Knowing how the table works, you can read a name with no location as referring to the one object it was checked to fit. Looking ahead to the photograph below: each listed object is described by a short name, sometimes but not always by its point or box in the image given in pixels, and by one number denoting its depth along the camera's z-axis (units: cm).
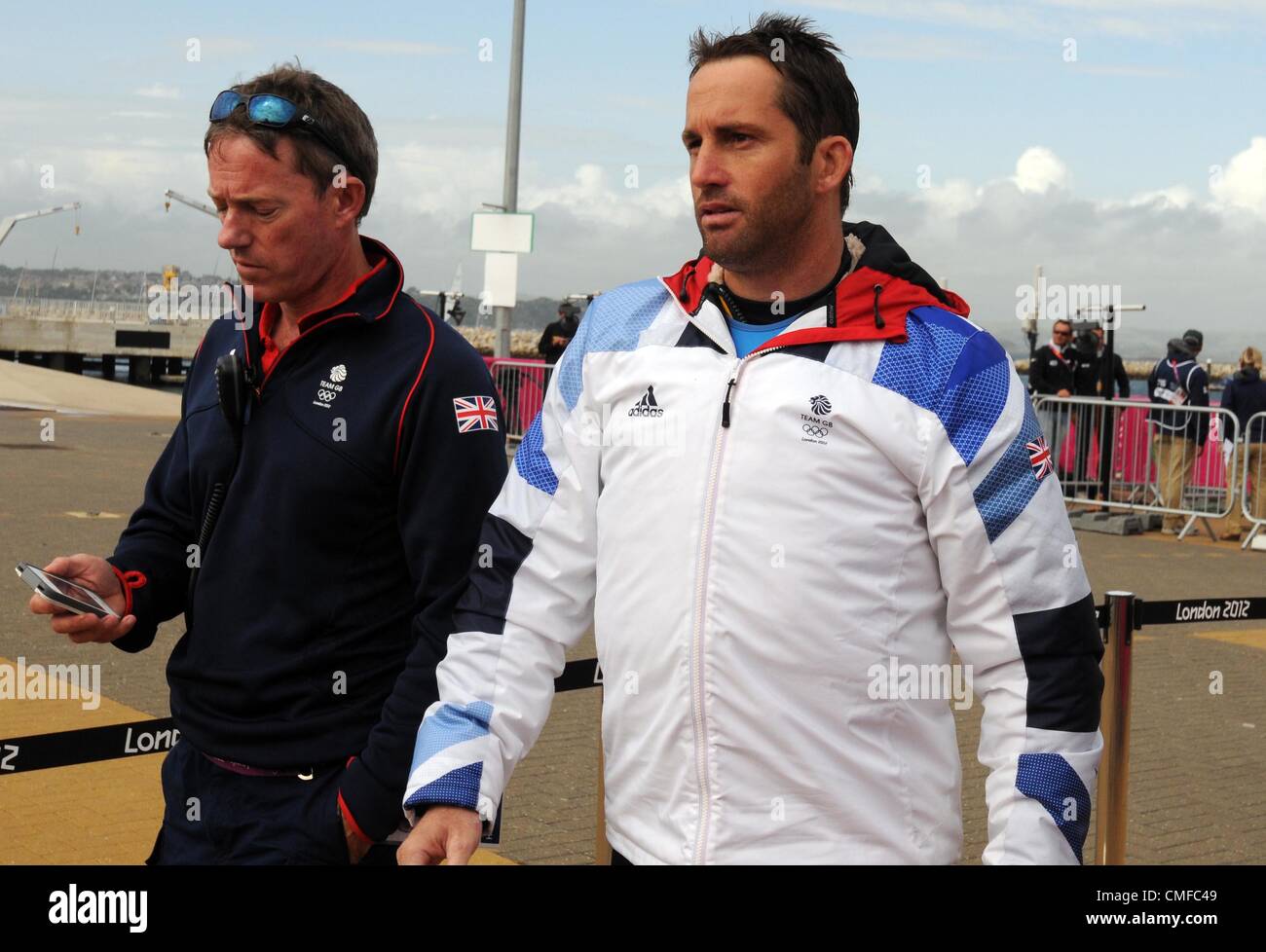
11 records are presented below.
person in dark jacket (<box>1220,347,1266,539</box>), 1562
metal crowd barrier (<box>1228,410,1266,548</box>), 1548
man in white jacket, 228
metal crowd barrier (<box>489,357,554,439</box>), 2191
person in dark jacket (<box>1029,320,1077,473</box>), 1734
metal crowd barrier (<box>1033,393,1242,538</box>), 1608
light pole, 2189
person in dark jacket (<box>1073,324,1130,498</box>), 1695
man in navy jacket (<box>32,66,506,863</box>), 274
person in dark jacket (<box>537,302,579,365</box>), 2353
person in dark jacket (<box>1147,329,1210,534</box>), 1603
